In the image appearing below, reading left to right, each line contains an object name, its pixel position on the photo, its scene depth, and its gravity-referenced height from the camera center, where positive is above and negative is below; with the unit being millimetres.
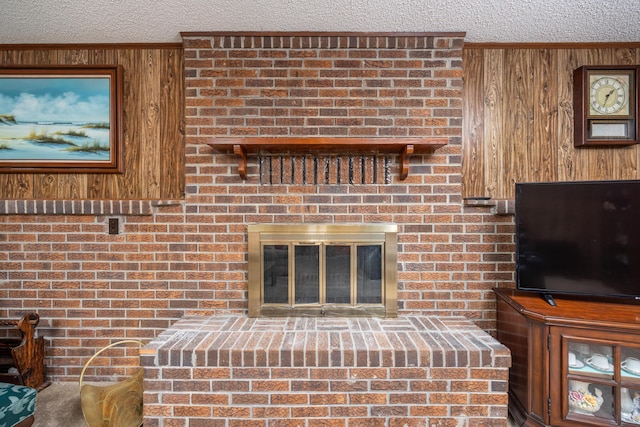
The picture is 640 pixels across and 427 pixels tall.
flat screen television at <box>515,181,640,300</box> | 1731 -145
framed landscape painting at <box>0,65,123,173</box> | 2160 +623
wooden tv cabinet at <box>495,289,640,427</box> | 1569 -747
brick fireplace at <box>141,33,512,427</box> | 2074 +336
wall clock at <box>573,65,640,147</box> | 2128 +669
